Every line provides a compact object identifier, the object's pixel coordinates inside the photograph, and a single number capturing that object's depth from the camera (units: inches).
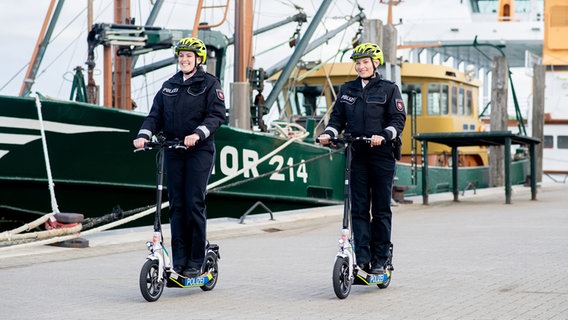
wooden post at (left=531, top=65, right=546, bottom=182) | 1982.4
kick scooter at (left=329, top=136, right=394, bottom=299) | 462.1
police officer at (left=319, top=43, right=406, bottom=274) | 493.9
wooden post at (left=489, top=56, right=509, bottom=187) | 1750.8
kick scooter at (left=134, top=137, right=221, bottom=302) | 455.8
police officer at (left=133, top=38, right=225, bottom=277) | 487.2
